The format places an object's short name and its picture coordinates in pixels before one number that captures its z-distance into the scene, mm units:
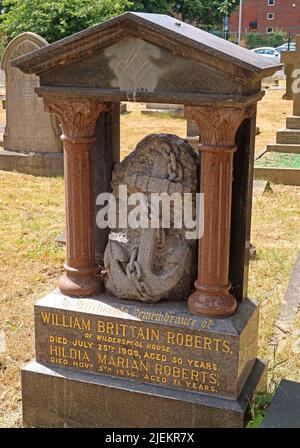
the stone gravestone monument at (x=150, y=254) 3275
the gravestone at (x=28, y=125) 10422
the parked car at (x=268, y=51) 36450
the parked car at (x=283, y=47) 41312
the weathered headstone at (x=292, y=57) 12914
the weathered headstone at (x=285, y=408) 3176
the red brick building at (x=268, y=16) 56969
